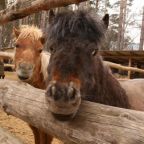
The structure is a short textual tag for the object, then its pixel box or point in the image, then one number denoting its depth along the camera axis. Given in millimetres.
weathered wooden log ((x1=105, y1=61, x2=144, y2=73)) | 8516
